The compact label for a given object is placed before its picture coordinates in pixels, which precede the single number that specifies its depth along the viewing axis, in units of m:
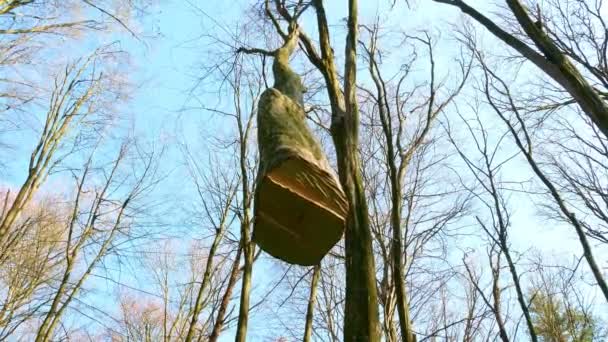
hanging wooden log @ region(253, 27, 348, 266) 1.84
